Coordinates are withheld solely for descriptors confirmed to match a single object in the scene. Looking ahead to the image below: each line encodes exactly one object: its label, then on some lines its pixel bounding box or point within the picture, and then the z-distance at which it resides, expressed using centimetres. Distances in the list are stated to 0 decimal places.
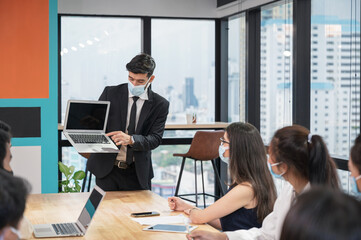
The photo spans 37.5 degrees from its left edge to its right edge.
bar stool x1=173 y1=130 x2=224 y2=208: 520
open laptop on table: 218
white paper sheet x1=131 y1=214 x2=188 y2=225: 240
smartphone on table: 253
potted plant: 504
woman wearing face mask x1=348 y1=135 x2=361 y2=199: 170
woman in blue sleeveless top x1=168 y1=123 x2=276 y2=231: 240
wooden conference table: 221
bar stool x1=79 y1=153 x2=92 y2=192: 520
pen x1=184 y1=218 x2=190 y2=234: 238
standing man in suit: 318
